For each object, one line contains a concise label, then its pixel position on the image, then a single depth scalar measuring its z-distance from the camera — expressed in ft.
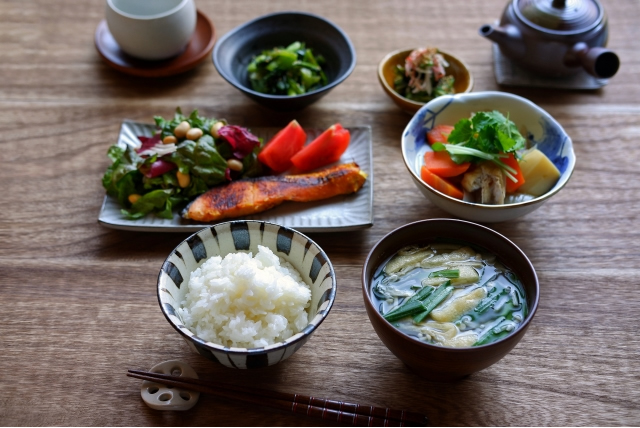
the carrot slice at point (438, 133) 2.62
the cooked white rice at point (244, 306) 2.02
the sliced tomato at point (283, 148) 2.65
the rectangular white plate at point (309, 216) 2.45
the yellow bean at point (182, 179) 2.55
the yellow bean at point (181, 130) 2.63
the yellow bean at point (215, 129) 2.65
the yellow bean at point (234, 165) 2.62
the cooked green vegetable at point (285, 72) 2.89
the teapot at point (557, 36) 2.89
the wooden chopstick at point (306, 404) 2.02
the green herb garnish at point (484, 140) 2.44
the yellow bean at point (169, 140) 2.62
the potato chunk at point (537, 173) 2.48
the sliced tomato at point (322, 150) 2.67
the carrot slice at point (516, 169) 2.46
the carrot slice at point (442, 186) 2.46
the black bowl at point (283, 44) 2.85
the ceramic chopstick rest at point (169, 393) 2.06
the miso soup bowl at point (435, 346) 1.92
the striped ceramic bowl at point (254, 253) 1.96
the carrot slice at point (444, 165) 2.48
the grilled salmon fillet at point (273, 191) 2.52
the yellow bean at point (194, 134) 2.61
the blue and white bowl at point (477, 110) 2.41
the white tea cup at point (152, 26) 2.90
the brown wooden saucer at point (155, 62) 3.04
